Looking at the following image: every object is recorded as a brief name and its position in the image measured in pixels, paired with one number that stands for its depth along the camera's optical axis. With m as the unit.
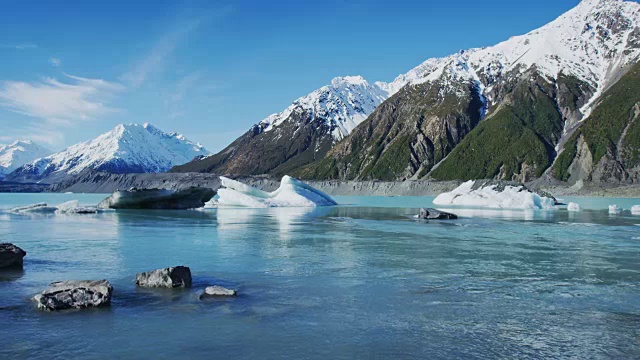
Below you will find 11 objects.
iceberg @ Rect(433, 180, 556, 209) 66.50
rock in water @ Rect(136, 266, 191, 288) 14.34
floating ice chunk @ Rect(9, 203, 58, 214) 51.25
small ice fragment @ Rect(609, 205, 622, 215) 54.84
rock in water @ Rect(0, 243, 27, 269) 17.25
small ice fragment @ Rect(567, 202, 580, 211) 60.33
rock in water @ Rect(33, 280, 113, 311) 11.74
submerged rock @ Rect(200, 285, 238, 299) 13.16
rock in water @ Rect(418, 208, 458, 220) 43.14
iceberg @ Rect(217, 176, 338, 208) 67.00
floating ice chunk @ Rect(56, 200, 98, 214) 48.90
